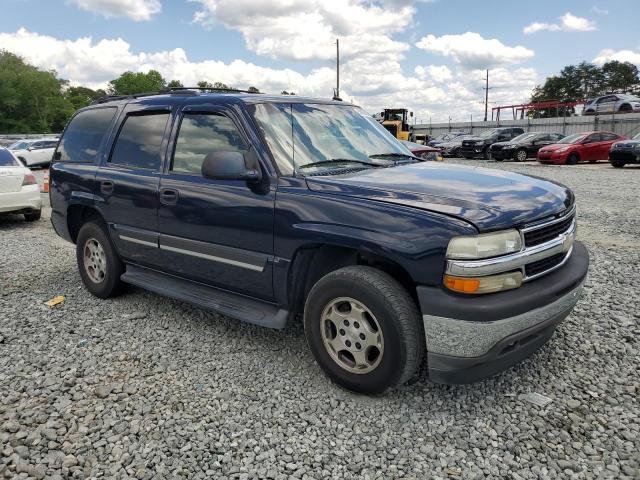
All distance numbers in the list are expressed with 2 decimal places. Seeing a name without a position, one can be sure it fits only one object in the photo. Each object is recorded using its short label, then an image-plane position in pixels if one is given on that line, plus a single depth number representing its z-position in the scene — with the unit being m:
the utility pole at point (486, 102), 72.02
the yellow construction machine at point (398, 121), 30.50
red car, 21.44
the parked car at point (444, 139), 36.14
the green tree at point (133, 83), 97.75
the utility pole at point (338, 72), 51.29
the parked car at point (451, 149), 30.03
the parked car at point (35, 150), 22.64
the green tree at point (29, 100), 68.81
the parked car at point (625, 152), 18.50
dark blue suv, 2.65
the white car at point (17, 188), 8.78
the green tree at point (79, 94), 88.74
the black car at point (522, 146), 24.77
